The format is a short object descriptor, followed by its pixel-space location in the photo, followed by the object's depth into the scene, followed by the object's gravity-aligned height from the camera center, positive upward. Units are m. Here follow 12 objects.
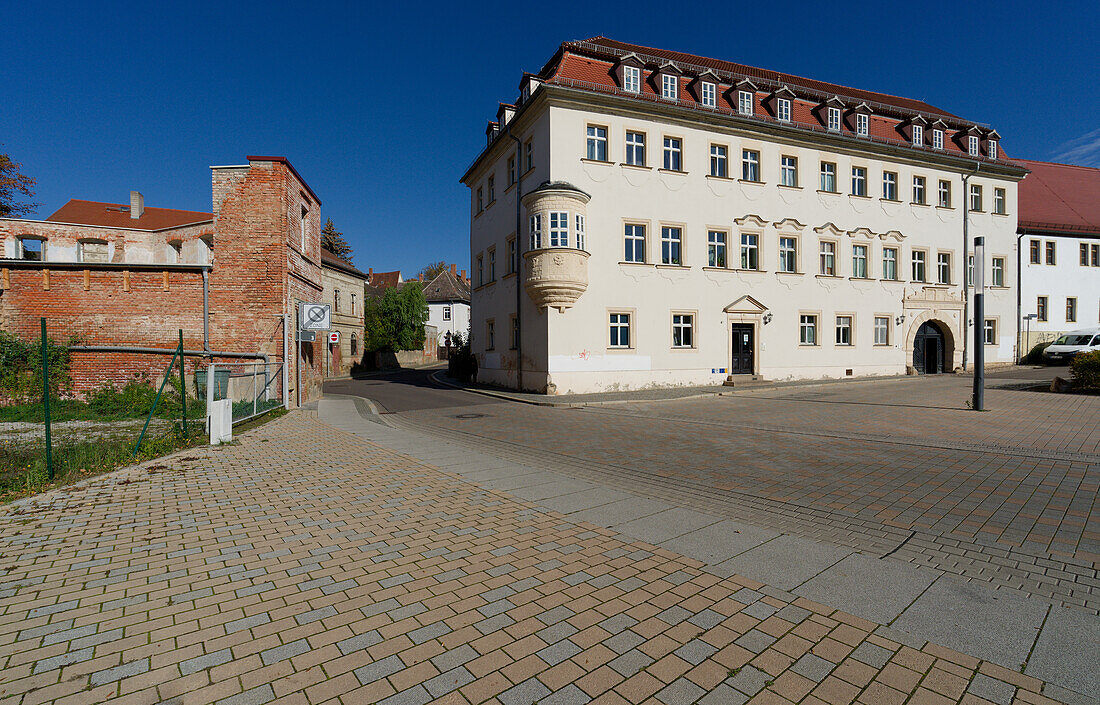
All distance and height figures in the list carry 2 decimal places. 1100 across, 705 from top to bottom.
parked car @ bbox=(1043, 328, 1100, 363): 28.41 -0.15
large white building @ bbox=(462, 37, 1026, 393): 21.11 +5.65
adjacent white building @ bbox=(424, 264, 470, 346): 64.38 +4.55
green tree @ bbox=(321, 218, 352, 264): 59.42 +12.57
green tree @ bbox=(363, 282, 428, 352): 46.97 +2.74
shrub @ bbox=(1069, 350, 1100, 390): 16.44 -0.95
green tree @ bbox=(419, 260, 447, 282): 88.04 +13.63
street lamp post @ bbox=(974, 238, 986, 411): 13.03 +0.39
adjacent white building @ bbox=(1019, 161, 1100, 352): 32.25 +5.02
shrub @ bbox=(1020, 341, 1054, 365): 31.58 -0.91
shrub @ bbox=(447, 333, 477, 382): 27.99 -0.99
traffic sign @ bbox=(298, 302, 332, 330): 16.22 +0.99
